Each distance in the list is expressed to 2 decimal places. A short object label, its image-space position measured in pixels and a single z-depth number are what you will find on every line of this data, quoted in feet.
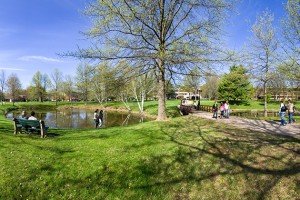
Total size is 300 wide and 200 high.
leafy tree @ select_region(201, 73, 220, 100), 244.22
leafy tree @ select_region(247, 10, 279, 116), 77.23
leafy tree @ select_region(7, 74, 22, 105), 193.07
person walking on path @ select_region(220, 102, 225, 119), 63.65
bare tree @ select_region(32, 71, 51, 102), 252.50
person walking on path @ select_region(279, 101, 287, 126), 45.93
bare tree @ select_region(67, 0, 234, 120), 41.70
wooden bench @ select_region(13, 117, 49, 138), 31.78
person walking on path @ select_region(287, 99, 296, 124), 47.95
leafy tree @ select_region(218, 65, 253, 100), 165.75
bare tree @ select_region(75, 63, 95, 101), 192.93
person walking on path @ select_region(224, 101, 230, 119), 61.34
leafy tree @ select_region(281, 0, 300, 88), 48.26
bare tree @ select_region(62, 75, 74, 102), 248.32
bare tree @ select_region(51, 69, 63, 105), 251.72
